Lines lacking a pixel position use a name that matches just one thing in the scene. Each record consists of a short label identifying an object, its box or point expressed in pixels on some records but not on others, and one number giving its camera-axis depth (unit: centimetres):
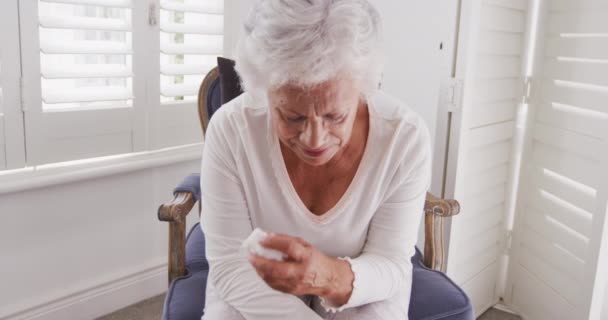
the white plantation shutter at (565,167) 170
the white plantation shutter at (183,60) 210
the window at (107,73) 177
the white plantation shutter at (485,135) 173
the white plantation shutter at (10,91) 169
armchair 126
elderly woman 103
